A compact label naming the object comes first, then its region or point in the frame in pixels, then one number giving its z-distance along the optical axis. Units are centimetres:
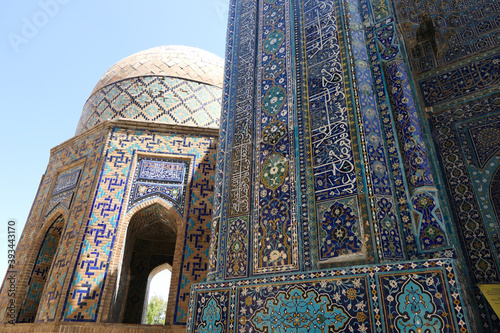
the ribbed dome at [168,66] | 930
